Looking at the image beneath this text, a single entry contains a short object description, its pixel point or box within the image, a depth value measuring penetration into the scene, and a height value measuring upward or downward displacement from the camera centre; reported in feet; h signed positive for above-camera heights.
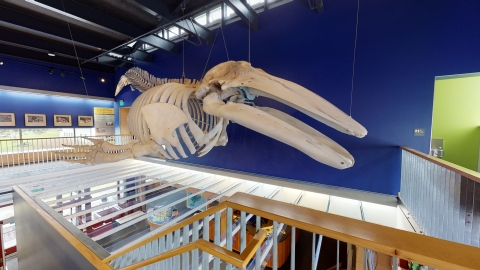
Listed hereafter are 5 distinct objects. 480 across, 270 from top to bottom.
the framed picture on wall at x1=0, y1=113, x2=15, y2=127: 18.15 +0.51
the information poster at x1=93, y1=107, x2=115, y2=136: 25.05 +0.63
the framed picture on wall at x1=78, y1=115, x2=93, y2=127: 23.54 +0.49
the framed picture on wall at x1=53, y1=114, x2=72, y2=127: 21.54 +0.55
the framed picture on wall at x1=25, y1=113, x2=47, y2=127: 19.71 +0.51
